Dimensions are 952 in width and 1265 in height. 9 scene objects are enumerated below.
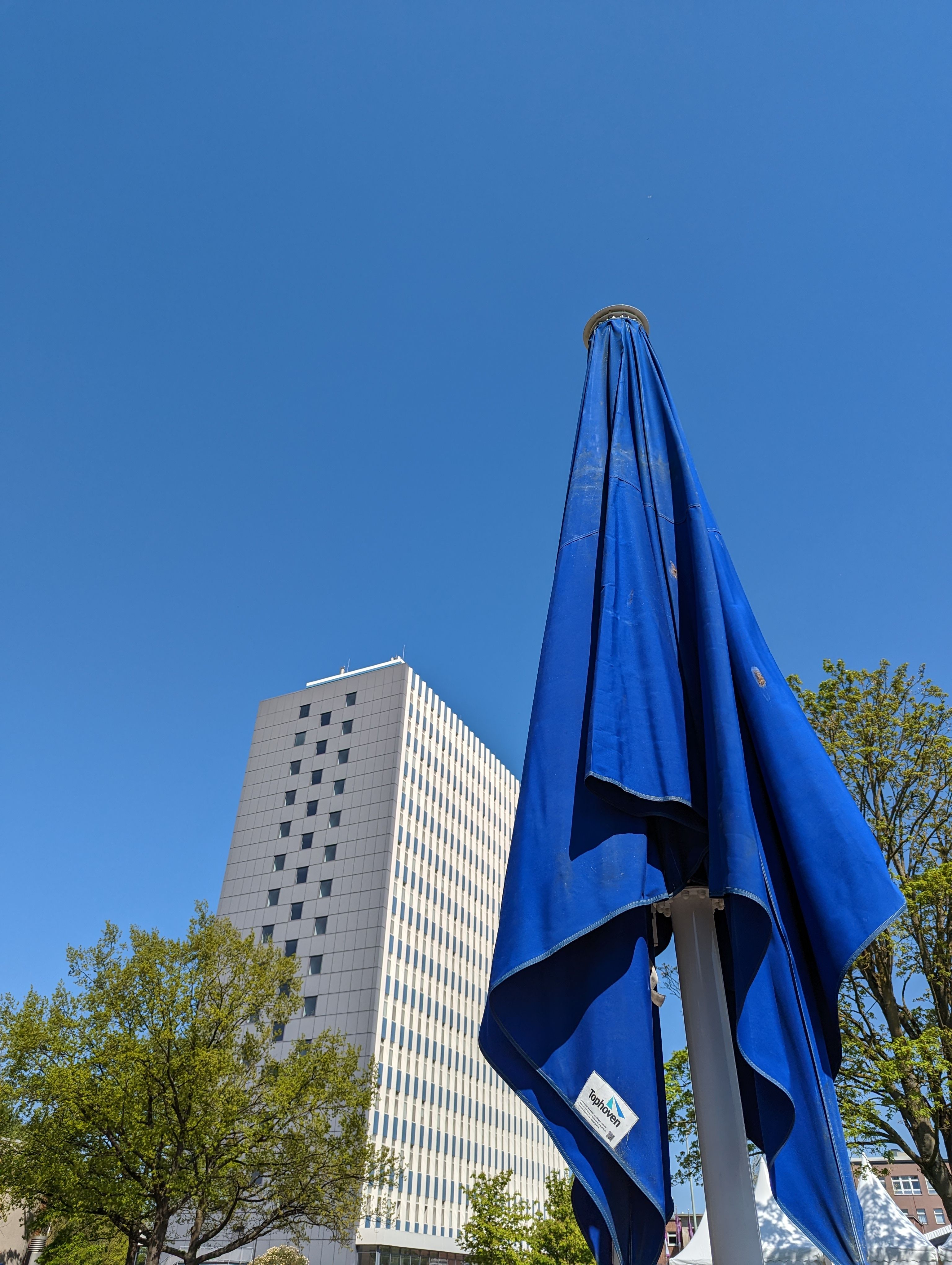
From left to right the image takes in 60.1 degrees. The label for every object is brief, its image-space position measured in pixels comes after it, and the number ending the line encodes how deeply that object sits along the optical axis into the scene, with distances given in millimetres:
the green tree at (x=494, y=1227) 33938
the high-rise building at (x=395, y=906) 54000
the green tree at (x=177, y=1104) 19922
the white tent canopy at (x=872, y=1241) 10883
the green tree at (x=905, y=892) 12367
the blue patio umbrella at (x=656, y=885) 2506
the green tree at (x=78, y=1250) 31609
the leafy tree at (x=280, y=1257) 41219
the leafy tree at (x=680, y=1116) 13117
